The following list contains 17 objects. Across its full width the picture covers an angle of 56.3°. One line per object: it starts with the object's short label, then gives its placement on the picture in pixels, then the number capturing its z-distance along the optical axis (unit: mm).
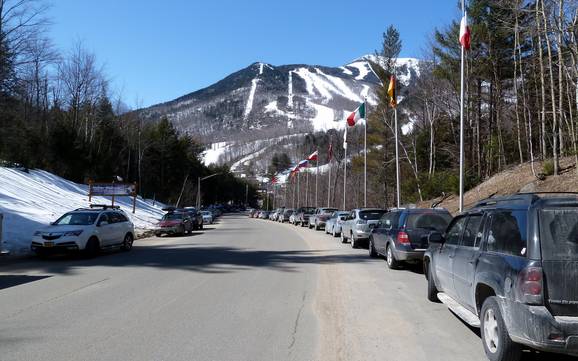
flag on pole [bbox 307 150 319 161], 60875
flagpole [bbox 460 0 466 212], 21450
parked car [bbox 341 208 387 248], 21625
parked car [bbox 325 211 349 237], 30166
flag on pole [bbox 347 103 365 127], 40188
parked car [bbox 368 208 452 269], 13703
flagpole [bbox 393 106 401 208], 32537
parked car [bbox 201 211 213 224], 56375
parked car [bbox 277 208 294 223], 64469
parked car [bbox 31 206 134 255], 16828
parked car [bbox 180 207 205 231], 39631
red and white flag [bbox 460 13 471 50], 22219
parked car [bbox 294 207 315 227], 50312
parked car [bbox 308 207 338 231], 40625
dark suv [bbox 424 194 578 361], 5180
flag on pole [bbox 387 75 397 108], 31141
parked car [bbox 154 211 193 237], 32188
